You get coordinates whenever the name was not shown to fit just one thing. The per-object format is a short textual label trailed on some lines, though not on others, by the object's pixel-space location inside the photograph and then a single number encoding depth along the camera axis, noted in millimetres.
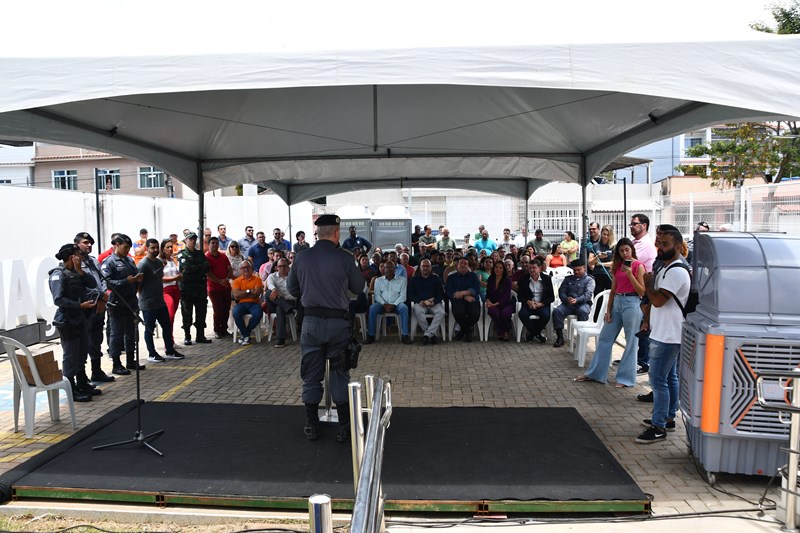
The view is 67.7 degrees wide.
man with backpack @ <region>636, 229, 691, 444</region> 4469
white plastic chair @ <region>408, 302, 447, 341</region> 9273
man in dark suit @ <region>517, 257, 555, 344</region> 8844
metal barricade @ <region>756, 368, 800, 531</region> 3244
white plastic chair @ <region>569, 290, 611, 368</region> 7516
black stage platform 3732
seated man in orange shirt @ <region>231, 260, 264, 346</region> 9070
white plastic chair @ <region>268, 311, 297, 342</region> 9320
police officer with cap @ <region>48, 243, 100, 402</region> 5637
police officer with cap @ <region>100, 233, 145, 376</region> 7031
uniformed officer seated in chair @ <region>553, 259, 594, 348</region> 8301
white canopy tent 3957
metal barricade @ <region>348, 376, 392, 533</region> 1598
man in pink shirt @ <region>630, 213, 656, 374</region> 6297
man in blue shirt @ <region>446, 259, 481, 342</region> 9102
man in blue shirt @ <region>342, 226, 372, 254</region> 13578
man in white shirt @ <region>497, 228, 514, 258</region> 15281
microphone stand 4508
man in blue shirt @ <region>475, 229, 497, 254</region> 14531
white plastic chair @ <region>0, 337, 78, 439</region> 4938
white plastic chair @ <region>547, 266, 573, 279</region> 10625
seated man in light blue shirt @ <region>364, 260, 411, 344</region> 9188
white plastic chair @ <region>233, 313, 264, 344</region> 9273
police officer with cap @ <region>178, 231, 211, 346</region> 8922
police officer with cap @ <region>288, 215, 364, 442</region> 4605
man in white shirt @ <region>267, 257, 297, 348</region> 9023
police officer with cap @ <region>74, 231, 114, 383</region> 6109
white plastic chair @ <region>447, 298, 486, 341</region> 9320
